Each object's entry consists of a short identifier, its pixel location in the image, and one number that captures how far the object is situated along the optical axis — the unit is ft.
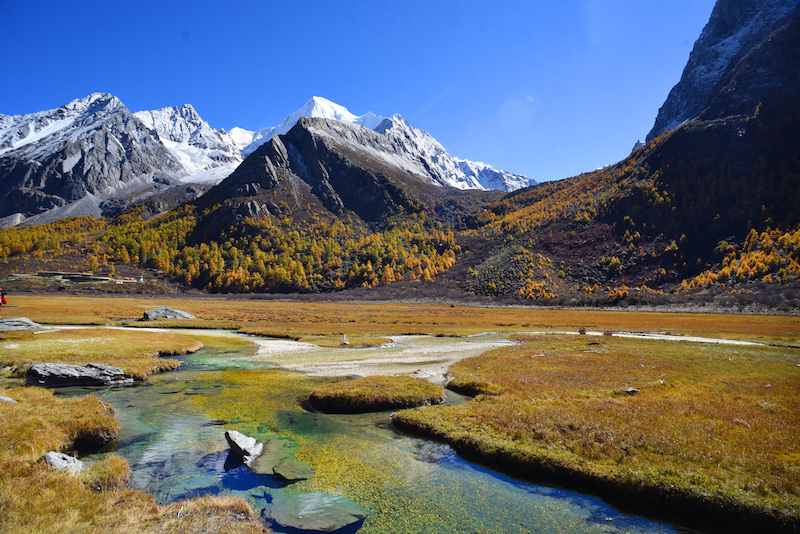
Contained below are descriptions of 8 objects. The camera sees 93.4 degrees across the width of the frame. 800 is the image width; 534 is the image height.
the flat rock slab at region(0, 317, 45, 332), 158.94
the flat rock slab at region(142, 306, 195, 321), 266.77
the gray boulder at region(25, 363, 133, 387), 88.38
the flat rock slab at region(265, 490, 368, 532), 36.94
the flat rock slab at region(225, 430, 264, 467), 51.09
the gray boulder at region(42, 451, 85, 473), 41.88
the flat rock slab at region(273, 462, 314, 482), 47.21
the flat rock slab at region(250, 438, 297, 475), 49.39
